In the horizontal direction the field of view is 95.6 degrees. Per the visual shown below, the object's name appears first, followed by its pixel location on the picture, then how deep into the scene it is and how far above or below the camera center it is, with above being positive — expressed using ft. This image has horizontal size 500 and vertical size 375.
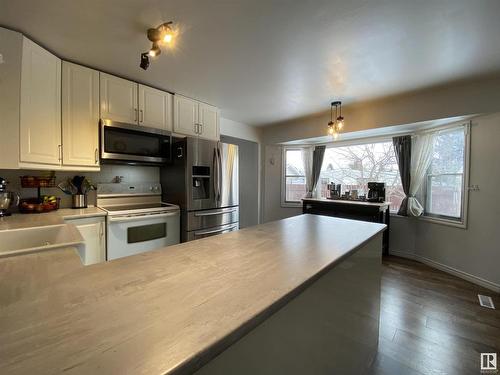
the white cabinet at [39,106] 5.76 +1.94
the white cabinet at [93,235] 6.66 -1.74
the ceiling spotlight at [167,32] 5.02 +3.30
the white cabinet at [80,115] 6.93 +1.99
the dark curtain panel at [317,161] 14.49 +1.32
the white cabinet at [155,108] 8.52 +2.78
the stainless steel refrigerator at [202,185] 8.86 -0.25
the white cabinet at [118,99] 7.66 +2.78
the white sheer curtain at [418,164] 10.62 +0.93
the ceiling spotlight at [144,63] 5.49 +2.82
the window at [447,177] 9.54 +0.30
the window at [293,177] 15.39 +0.29
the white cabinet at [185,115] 9.57 +2.80
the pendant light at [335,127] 8.63 +2.11
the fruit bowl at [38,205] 6.87 -0.86
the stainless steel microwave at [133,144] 7.61 +1.28
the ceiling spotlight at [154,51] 5.35 +3.03
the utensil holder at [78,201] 7.92 -0.81
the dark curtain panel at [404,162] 11.25 +1.05
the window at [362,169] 12.22 +0.79
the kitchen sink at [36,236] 4.90 -1.33
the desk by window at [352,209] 11.07 -1.47
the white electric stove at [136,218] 7.18 -1.35
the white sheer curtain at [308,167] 14.84 +0.96
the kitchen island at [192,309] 1.48 -1.14
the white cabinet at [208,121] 10.46 +2.78
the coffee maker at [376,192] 11.89 -0.51
